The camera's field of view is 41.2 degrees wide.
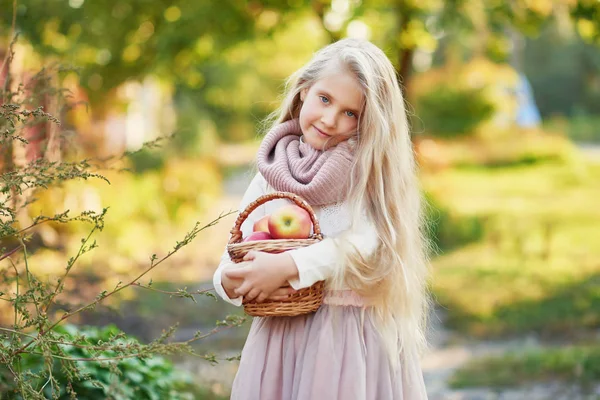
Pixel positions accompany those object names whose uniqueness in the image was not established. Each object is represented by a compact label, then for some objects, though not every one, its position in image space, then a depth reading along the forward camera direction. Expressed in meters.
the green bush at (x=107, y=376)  3.16
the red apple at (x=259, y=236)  2.34
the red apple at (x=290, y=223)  2.27
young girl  2.36
